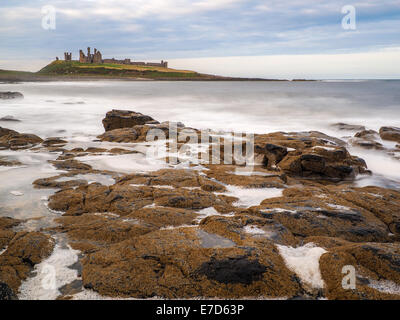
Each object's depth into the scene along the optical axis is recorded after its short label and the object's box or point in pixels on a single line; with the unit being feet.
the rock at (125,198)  18.38
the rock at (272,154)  32.33
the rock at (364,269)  10.06
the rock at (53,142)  40.46
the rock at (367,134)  51.99
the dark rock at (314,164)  29.68
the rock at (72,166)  27.25
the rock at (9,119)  69.75
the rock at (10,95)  127.60
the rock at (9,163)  28.51
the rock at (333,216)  15.23
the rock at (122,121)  54.90
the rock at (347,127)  63.61
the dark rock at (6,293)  9.42
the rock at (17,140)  37.79
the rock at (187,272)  10.44
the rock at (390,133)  51.01
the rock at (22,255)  11.14
